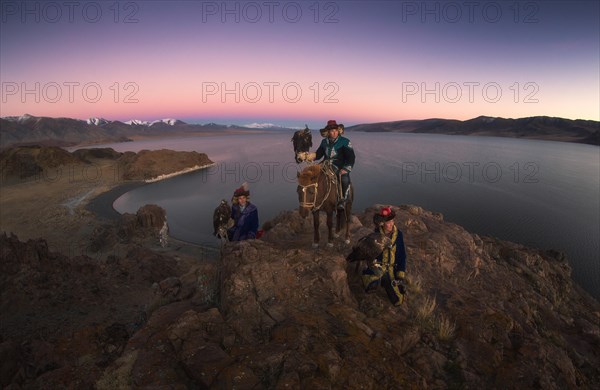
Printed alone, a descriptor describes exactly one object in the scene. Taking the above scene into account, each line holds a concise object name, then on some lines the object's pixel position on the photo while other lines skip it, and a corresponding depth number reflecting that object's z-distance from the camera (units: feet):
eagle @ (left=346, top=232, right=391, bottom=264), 18.41
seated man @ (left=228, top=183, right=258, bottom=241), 24.88
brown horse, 22.09
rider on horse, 25.11
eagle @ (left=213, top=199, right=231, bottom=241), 25.99
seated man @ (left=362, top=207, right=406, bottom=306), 18.74
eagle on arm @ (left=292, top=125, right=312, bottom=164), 24.94
